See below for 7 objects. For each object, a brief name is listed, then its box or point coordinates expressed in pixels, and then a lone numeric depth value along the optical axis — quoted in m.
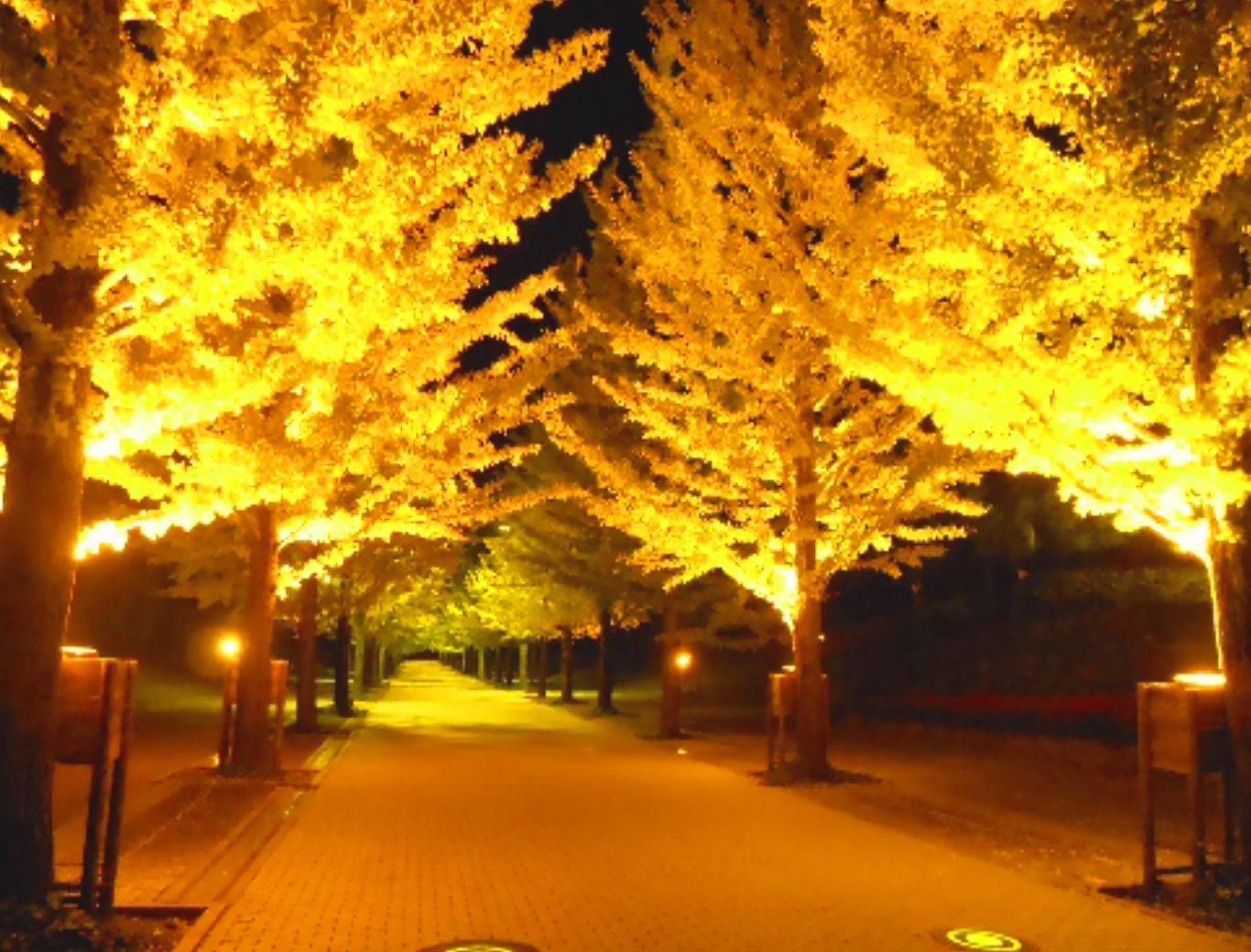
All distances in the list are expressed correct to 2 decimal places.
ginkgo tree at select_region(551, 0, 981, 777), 14.88
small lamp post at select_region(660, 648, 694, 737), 22.14
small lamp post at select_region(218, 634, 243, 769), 15.09
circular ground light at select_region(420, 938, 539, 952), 6.70
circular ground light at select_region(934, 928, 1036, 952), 6.85
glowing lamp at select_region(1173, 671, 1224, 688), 8.45
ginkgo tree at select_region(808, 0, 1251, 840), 7.27
